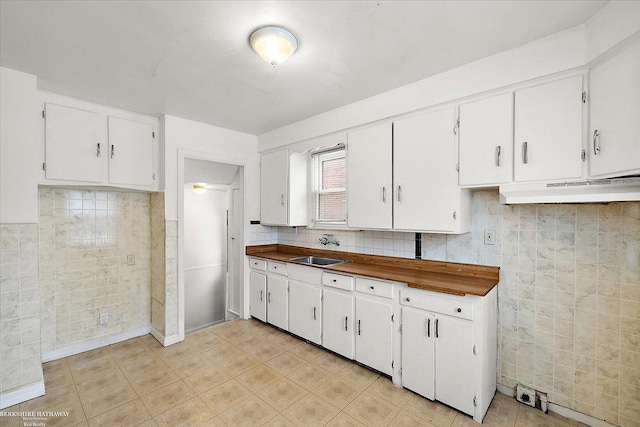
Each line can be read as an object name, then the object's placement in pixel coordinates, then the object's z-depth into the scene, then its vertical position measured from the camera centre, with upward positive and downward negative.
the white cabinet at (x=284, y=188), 3.65 +0.30
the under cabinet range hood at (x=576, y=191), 1.52 +0.11
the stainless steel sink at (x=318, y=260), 3.40 -0.63
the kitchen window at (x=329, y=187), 3.51 +0.30
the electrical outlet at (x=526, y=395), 2.10 -1.41
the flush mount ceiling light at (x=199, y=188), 4.95 +0.40
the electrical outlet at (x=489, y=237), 2.33 -0.22
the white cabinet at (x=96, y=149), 2.59 +0.63
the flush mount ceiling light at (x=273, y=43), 1.68 +1.04
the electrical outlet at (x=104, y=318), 3.12 -1.21
